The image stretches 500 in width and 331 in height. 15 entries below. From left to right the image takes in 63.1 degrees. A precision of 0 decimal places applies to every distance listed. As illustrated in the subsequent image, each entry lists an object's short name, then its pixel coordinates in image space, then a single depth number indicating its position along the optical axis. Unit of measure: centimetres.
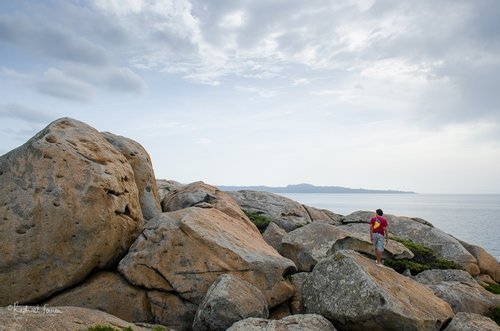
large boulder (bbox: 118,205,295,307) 1441
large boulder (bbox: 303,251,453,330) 1217
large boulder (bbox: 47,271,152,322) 1382
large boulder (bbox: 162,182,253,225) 2081
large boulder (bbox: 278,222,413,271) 2083
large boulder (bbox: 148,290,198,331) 1387
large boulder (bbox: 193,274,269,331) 1221
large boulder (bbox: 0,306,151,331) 986
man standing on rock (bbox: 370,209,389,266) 1731
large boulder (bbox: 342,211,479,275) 2686
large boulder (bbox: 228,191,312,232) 3012
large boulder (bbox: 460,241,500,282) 2808
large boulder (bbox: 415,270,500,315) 1606
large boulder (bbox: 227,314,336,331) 1135
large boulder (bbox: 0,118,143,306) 1332
